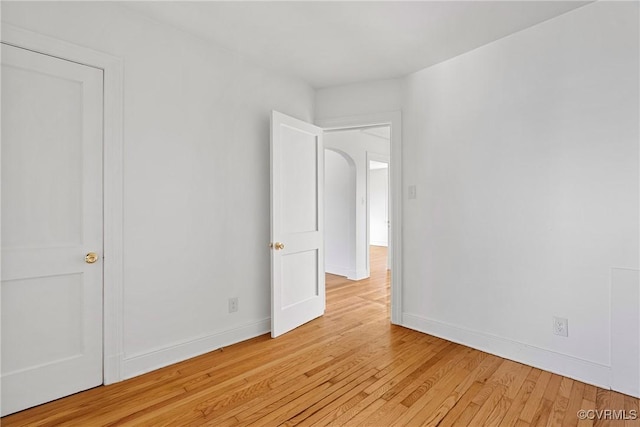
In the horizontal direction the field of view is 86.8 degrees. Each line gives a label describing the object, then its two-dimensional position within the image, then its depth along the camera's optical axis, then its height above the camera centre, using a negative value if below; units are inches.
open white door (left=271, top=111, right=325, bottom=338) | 122.6 -3.7
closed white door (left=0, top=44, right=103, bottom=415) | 75.5 -3.3
